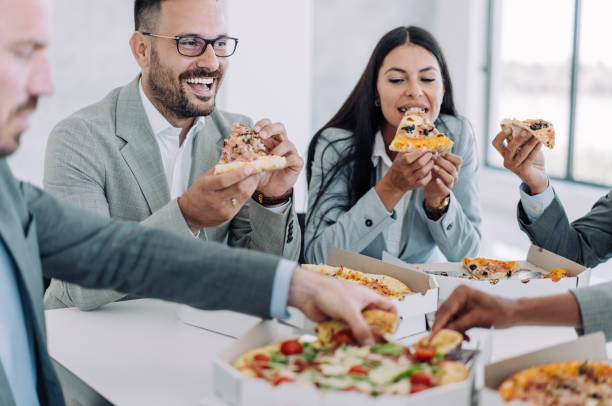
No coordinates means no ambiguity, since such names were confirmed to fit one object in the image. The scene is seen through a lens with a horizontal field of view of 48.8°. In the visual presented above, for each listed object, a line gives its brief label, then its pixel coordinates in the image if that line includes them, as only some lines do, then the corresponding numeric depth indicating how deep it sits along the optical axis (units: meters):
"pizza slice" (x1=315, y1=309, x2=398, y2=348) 1.38
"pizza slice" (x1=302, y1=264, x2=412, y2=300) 1.85
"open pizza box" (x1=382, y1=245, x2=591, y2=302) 1.83
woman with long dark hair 2.54
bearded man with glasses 2.29
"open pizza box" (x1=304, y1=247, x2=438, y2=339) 1.72
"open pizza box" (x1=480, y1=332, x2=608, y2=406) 1.26
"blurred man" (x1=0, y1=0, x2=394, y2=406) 1.43
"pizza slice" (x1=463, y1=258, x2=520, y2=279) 2.07
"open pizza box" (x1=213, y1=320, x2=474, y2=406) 1.04
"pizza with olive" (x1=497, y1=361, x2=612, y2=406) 1.19
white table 1.50
